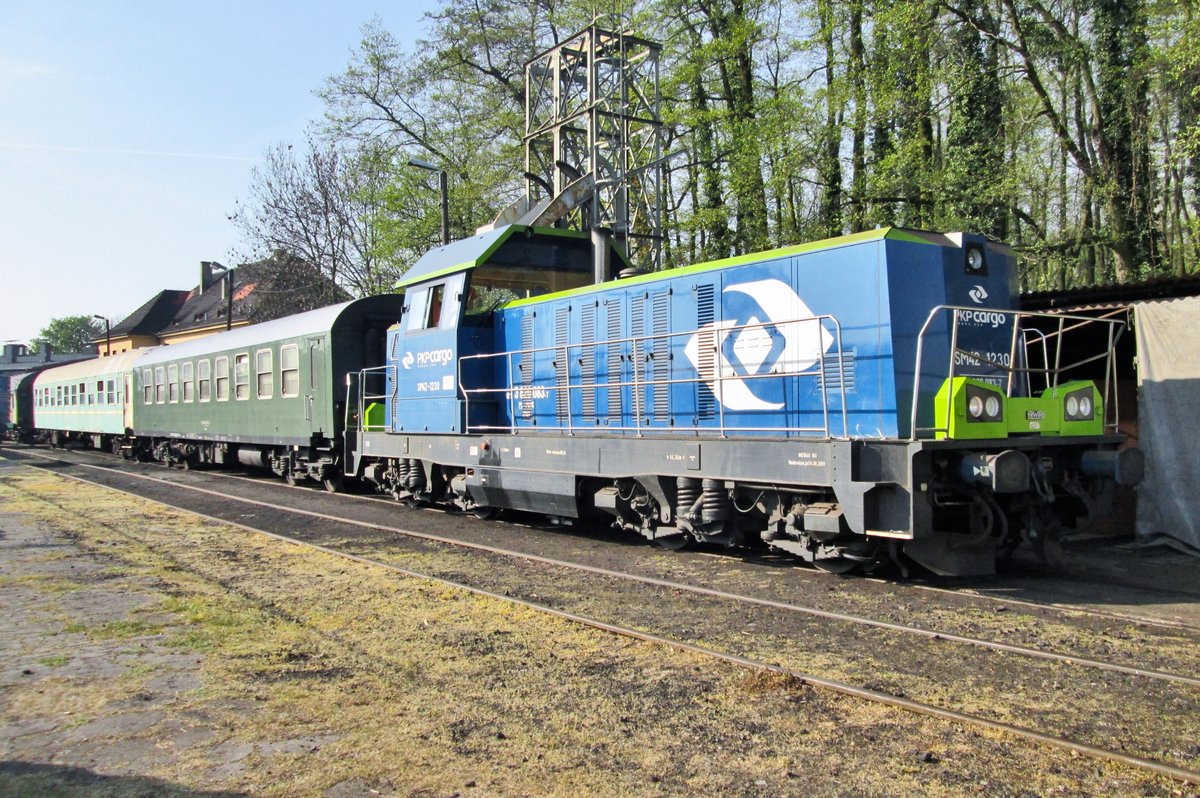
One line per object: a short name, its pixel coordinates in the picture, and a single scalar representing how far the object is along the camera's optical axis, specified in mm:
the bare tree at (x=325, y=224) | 34156
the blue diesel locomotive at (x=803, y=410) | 6898
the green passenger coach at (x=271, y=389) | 15555
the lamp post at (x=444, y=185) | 19734
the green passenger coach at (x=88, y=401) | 27281
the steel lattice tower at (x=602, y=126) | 17719
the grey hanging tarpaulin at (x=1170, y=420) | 9406
